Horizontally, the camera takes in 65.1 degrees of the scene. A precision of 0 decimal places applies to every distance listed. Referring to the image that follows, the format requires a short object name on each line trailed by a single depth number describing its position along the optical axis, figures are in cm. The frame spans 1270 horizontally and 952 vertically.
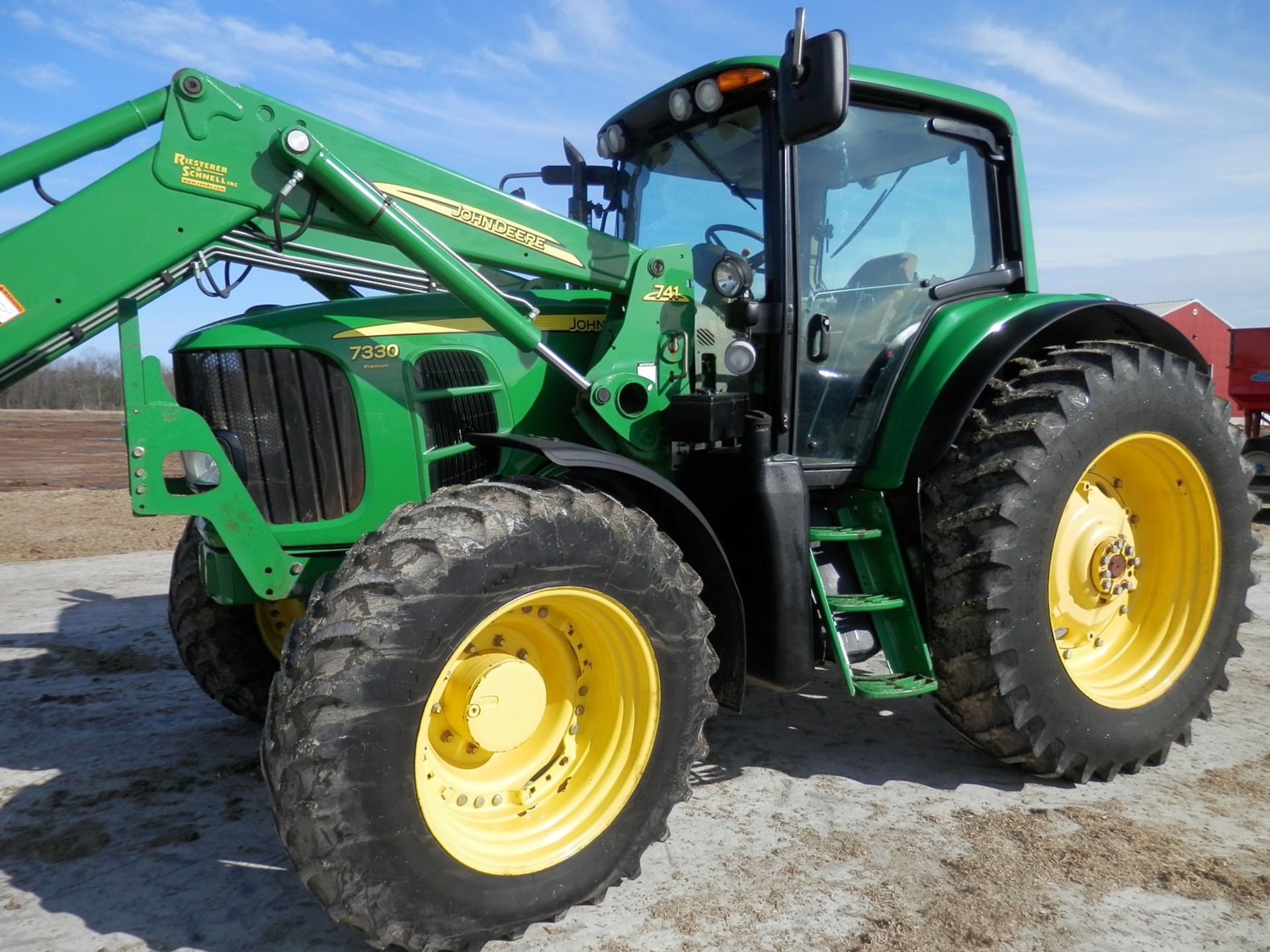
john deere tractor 249
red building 3556
